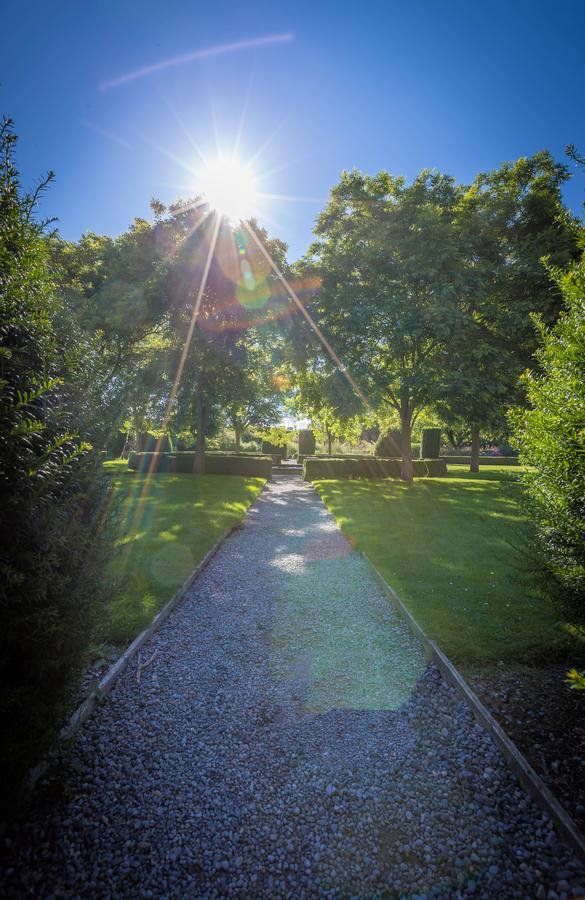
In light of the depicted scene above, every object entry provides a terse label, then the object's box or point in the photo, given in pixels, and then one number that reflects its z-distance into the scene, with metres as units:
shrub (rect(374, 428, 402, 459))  35.50
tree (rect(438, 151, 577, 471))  17.02
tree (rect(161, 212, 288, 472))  20.80
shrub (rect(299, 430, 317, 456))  40.81
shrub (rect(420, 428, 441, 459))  37.19
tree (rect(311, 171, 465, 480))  17.92
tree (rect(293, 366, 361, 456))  20.06
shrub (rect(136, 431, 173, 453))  36.94
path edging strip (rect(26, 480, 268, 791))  3.07
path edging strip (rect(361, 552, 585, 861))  2.60
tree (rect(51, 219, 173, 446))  19.98
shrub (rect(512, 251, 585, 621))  3.70
